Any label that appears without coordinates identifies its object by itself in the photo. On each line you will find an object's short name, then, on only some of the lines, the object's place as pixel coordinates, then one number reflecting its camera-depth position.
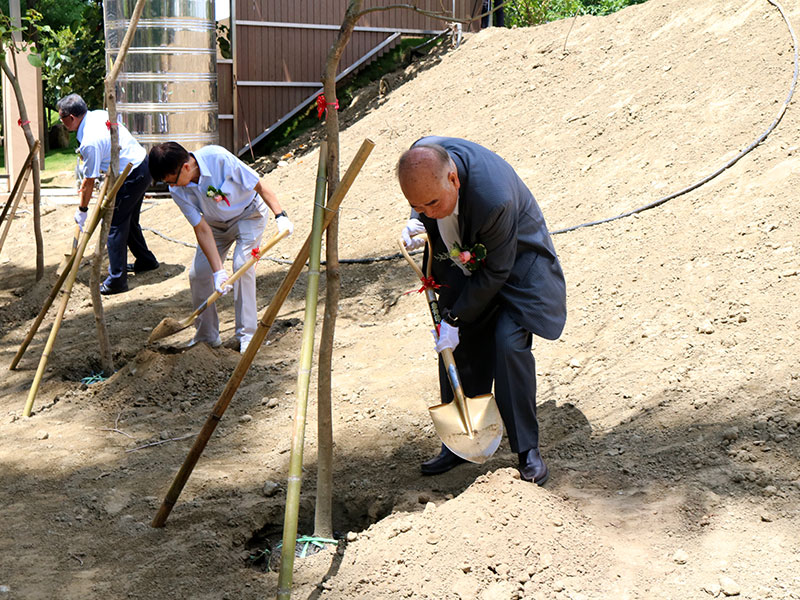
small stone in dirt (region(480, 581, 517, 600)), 2.65
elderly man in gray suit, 2.96
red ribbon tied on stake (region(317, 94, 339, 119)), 3.09
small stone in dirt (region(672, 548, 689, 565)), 2.72
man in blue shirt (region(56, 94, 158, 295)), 6.95
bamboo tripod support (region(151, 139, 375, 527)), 2.95
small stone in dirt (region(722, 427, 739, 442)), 3.34
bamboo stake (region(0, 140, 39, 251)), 6.84
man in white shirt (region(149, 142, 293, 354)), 4.93
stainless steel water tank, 10.02
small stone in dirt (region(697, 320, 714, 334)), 4.30
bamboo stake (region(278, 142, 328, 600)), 2.66
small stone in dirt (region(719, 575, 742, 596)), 2.52
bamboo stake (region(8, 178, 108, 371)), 5.25
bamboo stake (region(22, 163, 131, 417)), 4.98
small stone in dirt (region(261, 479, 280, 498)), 3.72
